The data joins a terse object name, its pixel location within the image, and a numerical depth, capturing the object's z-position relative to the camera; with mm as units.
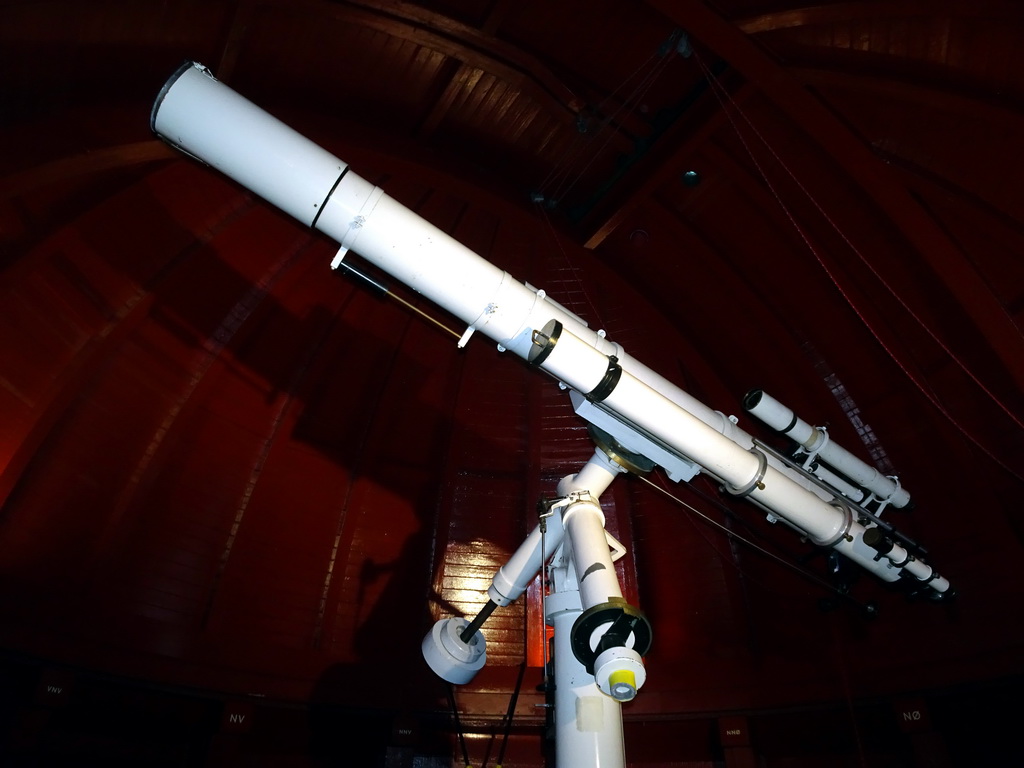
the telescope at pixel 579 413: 3439
